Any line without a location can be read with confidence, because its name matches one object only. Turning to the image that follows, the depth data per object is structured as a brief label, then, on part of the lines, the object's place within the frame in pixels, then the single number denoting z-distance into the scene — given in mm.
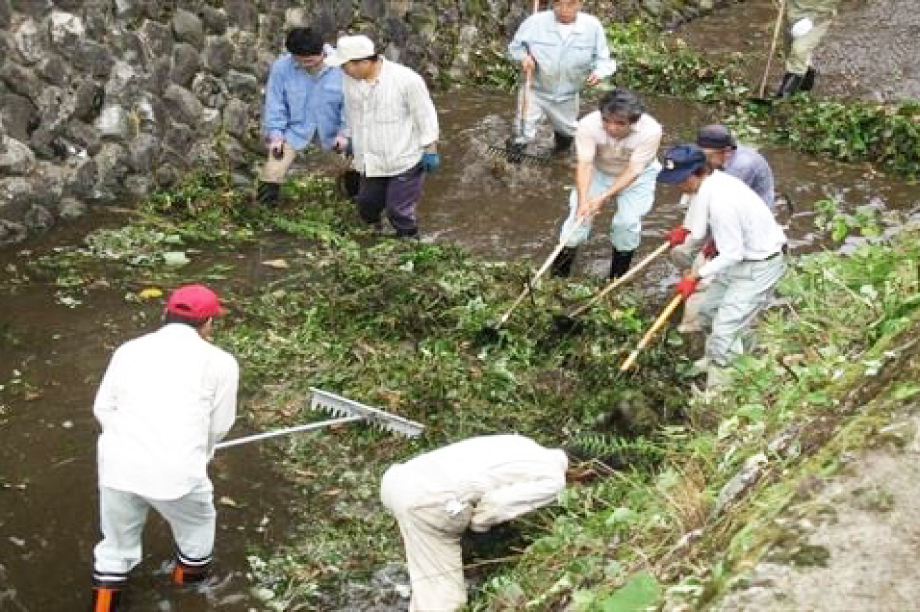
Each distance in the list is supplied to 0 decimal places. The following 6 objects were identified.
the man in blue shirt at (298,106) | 8609
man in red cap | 4867
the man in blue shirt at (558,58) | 9914
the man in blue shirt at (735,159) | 6863
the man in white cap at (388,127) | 8211
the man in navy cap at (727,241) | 6629
